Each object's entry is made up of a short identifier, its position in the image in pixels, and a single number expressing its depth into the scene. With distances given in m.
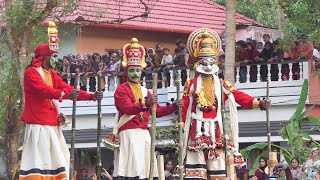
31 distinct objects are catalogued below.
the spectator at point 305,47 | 21.60
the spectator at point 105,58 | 26.16
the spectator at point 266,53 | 23.31
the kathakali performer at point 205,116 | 15.27
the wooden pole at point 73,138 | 14.95
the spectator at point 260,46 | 24.17
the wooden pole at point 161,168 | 15.54
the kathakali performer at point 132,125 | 15.36
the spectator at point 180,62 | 24.14
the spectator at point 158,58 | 24.64
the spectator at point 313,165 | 16.83
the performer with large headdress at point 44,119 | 14.72
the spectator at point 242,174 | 18.67
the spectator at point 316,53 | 22.45
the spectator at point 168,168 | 19.28
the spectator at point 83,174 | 22.11
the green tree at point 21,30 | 19.69
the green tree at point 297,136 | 19.97
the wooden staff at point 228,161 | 15.30
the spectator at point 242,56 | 23.59
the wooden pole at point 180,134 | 14.87
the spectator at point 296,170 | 17.76
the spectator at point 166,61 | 24.48
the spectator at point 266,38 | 22.79
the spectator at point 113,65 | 25.30
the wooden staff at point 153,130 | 14.62
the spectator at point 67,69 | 25.24
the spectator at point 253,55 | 23.34
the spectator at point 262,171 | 18.22
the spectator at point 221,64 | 22.87
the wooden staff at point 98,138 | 15.41
